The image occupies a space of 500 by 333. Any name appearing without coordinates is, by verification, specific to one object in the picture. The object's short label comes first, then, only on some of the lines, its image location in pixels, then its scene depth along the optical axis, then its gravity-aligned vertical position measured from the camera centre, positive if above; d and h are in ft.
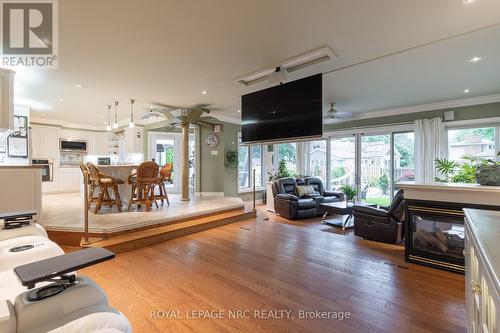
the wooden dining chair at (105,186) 13.93 -1.31
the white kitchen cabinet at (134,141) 24.45 +2.76
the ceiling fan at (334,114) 16.91 +3.99
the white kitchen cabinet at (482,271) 2.61 -1.52
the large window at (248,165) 25.12 +0.00
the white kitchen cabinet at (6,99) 11.23 +3.36
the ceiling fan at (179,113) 19.43 +4.61
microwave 25.18 +2.32
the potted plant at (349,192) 16.90 -2.04
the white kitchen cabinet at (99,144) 27.55 +2.69
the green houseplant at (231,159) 23.20 +0.63
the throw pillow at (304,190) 19.95 -2.31
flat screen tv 10.41 +2.73
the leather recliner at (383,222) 11.69 -3.10
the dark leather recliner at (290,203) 18.03 -3.12
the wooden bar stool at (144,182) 14.62 -1.11
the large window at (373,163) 19.56 +0.19
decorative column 20.06 +0.65
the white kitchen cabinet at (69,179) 24.99 -1.54
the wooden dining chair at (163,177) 16.79 -0.91
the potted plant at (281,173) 25.05 -0.90
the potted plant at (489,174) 8.21 -0.36
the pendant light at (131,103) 16.94 +4.97
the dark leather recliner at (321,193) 19.64 -2.70
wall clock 23.15 +2.58
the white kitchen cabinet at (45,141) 23.26 +2.59
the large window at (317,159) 24.71 +0.67
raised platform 11.25 -3.15
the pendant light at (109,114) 19.33 +5.10
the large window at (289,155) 27.07 +1.22
